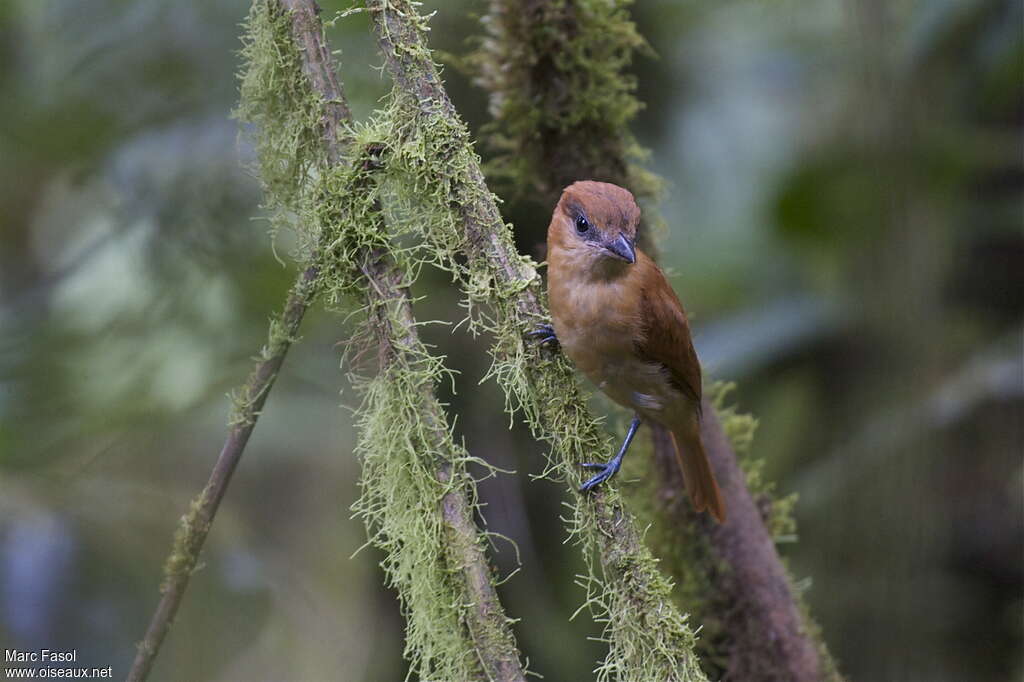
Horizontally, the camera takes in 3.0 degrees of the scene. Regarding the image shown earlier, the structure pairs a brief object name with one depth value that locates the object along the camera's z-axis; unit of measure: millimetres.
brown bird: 6977
